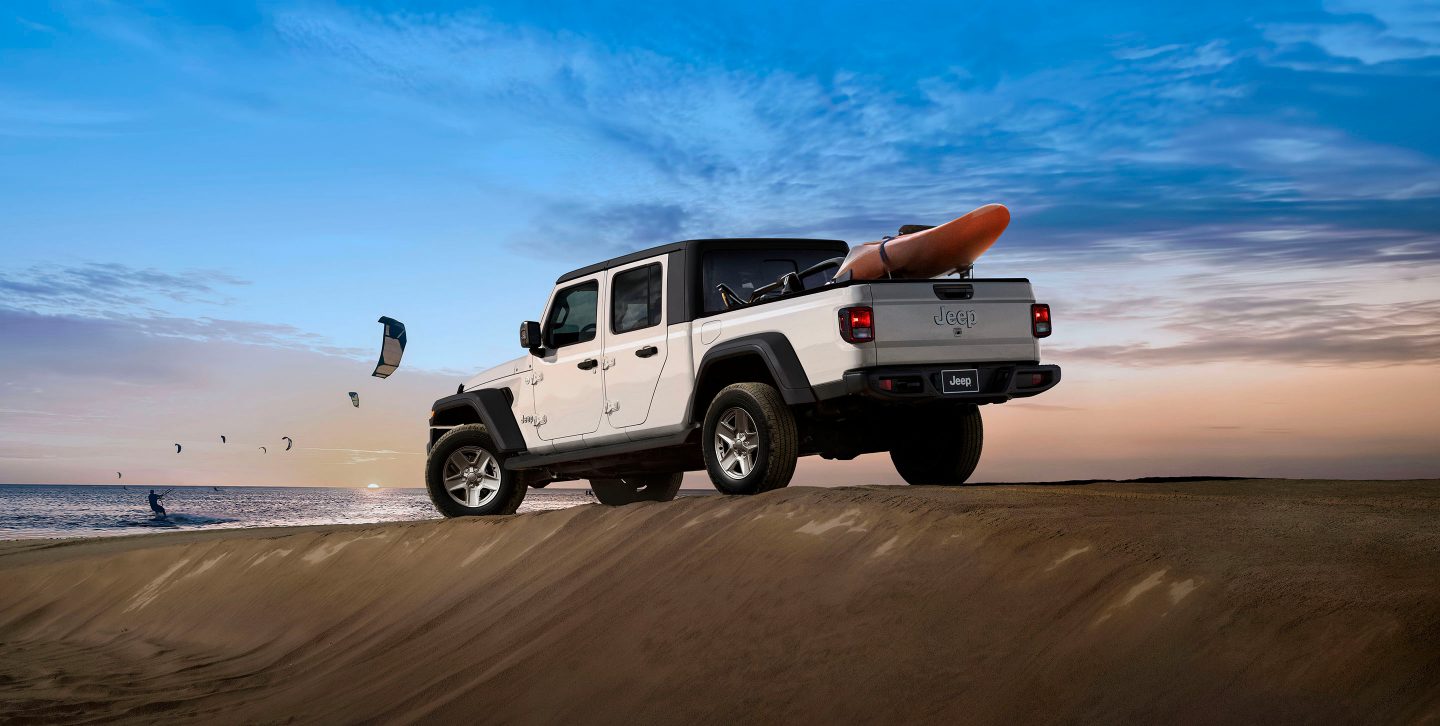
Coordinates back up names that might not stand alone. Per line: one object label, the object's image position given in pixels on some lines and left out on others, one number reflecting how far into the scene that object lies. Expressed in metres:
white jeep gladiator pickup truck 7.84
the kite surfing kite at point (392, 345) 15.76
